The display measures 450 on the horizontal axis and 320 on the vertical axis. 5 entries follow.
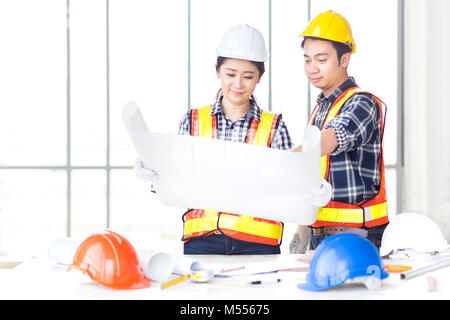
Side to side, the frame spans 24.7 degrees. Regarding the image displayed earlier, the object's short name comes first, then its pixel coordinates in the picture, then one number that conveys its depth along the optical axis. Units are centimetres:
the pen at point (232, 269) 397
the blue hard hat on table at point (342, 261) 365
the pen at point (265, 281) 378
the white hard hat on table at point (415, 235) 410
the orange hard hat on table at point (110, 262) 371
